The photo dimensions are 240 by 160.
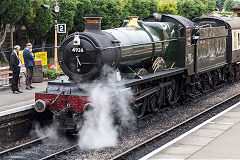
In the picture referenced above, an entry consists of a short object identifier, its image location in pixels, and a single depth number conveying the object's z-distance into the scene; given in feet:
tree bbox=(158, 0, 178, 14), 152.87
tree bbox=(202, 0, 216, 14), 191.03
